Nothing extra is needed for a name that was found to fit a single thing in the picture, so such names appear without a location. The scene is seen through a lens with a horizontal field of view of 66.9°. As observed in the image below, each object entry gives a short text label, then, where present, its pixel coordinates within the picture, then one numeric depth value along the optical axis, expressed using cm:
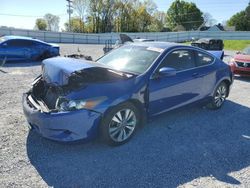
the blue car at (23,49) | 890
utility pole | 3217
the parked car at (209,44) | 1481
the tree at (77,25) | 3873
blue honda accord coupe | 274
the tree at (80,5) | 3683
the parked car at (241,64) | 708
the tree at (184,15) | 5304
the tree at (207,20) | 5810
